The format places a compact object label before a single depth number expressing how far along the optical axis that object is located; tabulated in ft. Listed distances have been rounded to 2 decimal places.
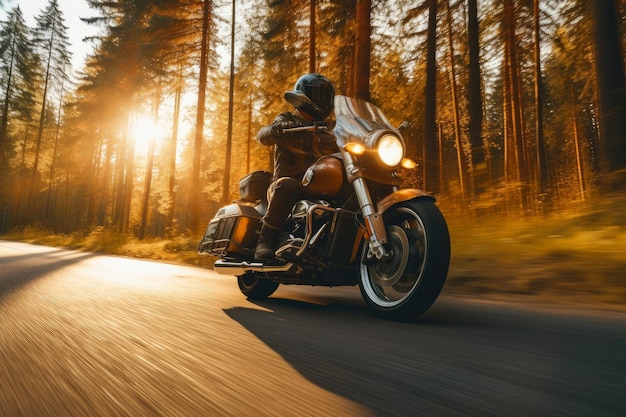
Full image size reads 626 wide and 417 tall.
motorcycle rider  12.01
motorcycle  8.41
